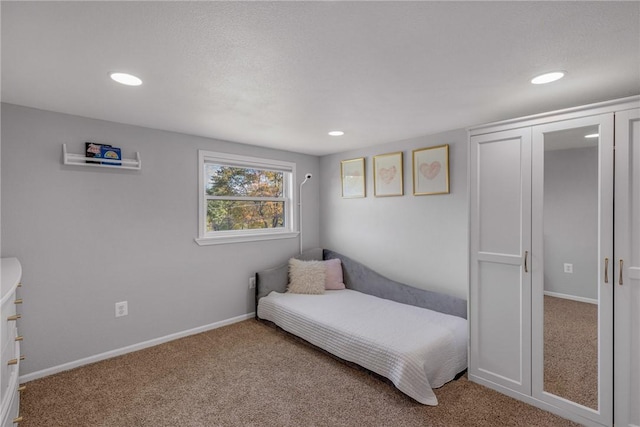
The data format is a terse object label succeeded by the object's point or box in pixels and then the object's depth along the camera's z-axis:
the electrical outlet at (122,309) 2.83
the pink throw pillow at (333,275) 3.90
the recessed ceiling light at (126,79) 1.84
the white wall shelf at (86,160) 2.52
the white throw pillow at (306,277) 3.73
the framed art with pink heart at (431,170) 3.16
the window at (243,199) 3.52
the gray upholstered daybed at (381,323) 2.24
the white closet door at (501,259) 2.16
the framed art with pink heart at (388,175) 3.57
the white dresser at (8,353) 1.19
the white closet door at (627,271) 1.77
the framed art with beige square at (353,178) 3.98
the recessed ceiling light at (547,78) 1.83
